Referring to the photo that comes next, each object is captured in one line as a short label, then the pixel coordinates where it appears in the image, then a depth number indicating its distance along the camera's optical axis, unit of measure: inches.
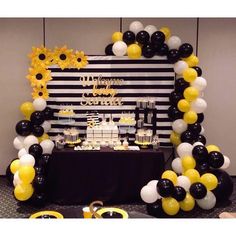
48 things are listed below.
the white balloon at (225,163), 218.5
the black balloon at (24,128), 232.5
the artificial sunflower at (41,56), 245.6
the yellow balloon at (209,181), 200.7
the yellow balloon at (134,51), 234.5
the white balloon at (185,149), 219.0
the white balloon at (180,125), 235.6
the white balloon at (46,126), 240.7
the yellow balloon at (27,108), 240.1
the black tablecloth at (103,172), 213.6
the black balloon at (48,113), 241.9
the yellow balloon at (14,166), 217.4
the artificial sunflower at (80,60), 247.1
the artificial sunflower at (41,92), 244.2
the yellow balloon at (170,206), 191.8
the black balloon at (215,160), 209.8
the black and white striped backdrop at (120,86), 248.8
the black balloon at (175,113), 238.1
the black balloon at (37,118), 234.5
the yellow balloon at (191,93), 227.0
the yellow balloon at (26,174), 200.7
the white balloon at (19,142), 236.8
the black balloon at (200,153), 209.8
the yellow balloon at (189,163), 212.7
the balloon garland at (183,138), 196.4
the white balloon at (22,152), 223.3
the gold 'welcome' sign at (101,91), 251.3
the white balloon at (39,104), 238.1
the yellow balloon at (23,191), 203.2
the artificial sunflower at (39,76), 242.8
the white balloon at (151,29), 236.4
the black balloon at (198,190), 197.0
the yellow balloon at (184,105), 229.8
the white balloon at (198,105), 231.3
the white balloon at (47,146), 230.1
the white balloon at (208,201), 203.5
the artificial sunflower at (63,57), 245.9
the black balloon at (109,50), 245.8
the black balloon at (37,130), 233.3
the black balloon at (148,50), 236.5
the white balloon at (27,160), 206.1
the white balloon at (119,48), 235.5
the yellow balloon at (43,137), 237.8
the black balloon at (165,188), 188.7
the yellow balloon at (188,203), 199.5
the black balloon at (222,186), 210.2
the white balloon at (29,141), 229.3
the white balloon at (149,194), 194.4
